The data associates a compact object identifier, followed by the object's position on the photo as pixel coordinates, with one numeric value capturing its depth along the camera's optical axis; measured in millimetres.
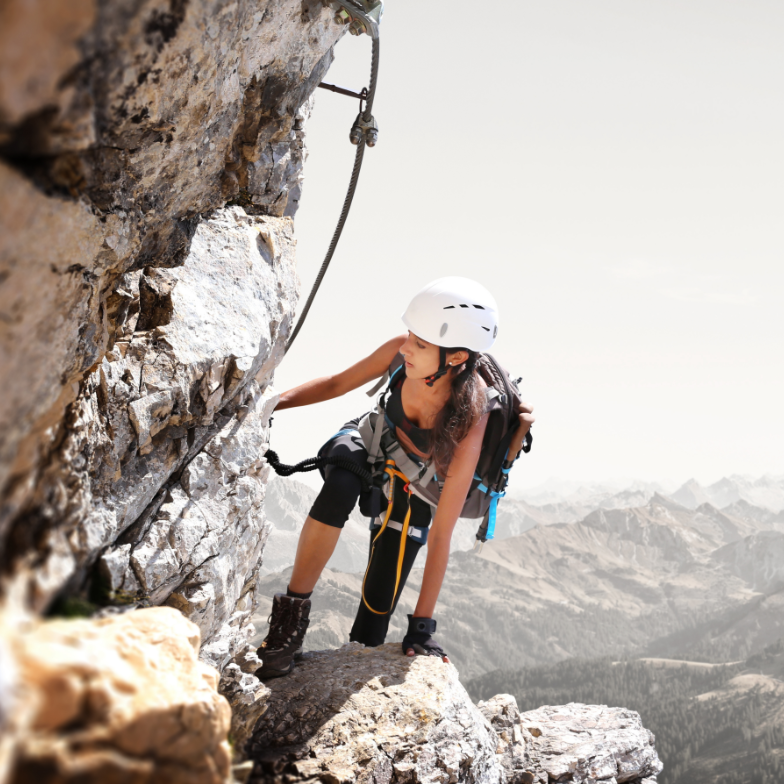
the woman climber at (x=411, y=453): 5488
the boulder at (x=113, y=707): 1522
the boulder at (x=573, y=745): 6730
